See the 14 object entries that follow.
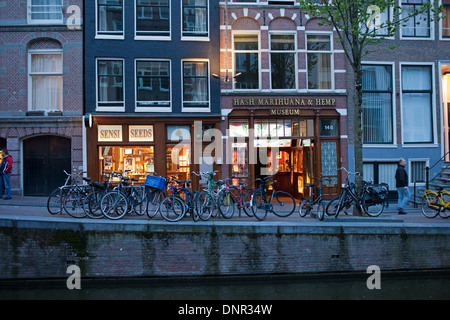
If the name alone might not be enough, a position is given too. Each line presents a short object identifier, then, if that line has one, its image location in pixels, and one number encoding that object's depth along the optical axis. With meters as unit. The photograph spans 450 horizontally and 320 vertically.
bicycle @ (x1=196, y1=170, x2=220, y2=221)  10.11
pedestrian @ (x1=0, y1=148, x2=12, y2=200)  13.79
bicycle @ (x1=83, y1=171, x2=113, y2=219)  10.18
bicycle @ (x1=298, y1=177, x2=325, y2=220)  10.60
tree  10.41
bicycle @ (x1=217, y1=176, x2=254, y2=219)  10.47
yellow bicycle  11.69
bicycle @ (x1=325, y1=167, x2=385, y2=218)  10.70
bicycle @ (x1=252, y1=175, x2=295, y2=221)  10.66
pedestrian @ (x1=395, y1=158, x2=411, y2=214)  12.73
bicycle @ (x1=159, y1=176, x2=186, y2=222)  9.87
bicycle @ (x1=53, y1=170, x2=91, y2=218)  10.30
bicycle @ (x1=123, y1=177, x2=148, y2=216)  10.54
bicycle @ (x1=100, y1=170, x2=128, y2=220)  9.96
